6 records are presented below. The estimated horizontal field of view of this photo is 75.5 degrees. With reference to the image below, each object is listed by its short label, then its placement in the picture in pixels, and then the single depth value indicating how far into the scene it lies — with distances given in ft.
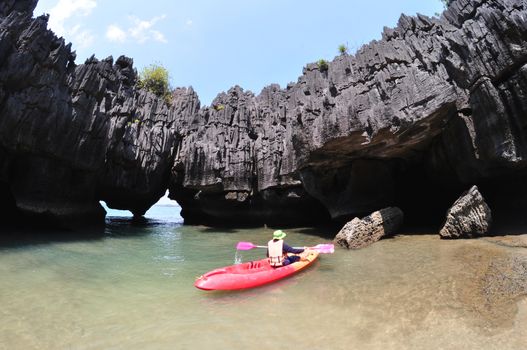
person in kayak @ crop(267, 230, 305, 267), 30.78
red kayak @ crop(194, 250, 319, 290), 25.79
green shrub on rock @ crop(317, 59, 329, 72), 58.45
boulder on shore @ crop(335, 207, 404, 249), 39.83
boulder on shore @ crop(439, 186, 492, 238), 34.73
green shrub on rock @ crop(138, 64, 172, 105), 83.20
